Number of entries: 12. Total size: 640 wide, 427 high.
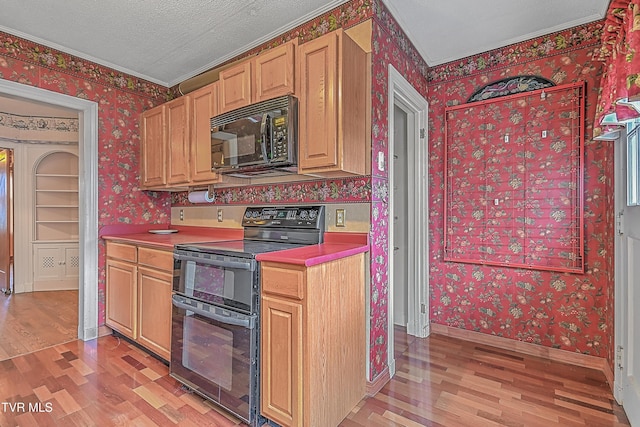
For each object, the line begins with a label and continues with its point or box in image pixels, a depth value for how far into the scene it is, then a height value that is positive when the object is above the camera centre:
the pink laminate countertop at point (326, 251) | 1.52 -0.21
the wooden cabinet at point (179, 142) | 2.66 +0.65
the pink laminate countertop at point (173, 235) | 2.48 -0.22
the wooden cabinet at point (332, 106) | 1.84 +0.64
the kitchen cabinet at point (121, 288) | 2.62 -0.66
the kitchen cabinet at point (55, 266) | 4.53 -0.77
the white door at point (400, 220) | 3.19 -0.08
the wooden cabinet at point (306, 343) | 1.52 -0.66
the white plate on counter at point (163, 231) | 3.20 -0.19
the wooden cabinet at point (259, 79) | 2.01 +0.91
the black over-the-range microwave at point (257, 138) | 1.98 +0.50
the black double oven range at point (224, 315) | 1.65 -0.58
